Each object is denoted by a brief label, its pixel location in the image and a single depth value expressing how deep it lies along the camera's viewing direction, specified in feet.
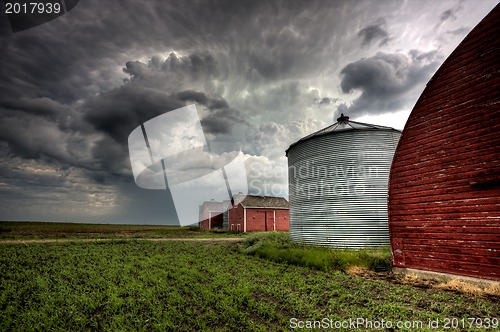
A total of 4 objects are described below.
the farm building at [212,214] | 197.16
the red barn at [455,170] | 28.17
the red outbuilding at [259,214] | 148.87
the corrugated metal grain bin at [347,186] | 50.29
